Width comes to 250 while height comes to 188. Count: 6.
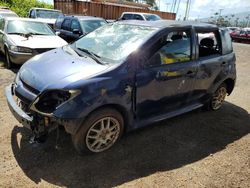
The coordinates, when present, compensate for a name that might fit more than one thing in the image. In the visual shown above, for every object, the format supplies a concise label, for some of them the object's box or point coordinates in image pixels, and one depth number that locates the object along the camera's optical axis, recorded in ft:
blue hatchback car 7.35
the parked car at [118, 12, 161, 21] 35.77
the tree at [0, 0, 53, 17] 48.90
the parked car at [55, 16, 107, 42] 22.18
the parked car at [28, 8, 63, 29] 34.28
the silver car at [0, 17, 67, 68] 16.18
